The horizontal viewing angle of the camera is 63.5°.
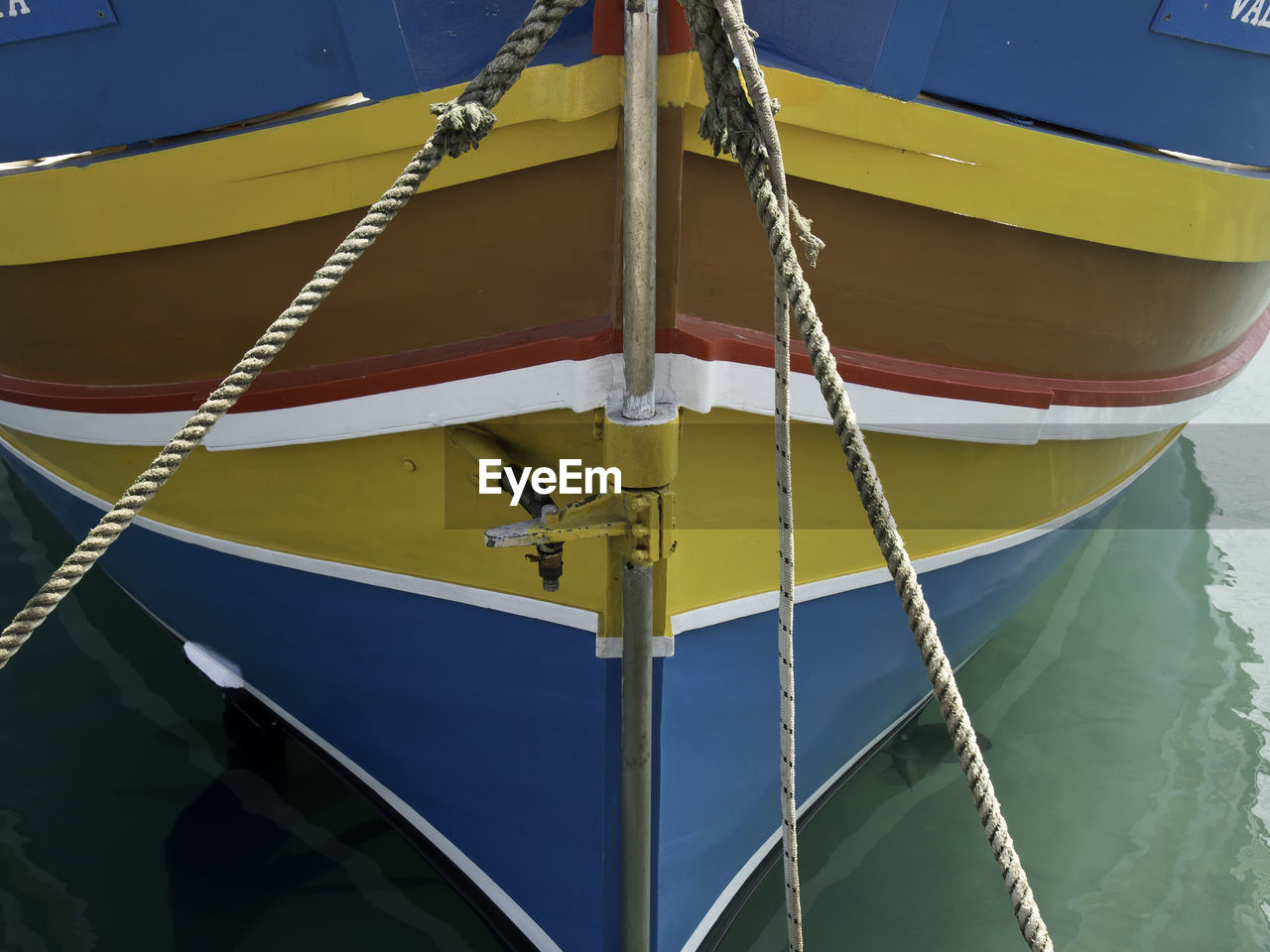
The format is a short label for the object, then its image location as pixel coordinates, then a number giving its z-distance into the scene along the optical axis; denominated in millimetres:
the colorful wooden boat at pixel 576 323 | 1630
